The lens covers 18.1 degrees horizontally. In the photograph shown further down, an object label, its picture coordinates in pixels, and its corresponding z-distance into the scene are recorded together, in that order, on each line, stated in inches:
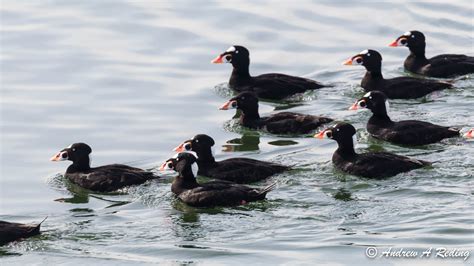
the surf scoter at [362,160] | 869.8
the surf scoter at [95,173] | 880.3
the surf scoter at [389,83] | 1066.1
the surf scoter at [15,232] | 786.2
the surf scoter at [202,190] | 830.5
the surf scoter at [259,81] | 1083.9
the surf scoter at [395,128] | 936.3
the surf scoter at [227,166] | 879.1
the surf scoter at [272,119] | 981.8
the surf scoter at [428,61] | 1117.7
